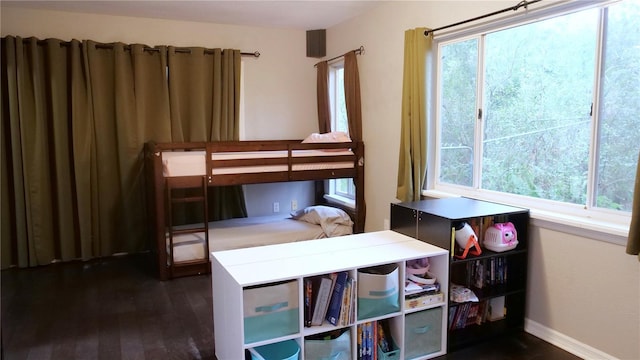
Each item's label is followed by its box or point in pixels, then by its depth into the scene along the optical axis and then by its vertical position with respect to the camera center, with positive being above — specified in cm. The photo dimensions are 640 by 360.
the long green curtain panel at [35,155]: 390 -13
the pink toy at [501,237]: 260 -57
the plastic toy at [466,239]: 254 -56
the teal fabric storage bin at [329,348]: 220 -101
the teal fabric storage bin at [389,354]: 238 -112
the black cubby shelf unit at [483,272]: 261 -80
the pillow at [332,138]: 435 +0
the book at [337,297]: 223 -77
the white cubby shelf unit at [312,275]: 209 -64
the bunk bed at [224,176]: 370 -32
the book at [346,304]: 223 -81
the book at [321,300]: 221 -78
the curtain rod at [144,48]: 402 +86
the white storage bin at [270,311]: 205 -78
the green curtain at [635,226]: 204 -40
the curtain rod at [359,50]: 430 +83
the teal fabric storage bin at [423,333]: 242 -104
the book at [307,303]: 221 -79
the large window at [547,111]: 233 +16
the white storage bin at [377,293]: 229 -78
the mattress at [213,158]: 370 -19
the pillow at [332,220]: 432 -78
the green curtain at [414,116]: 338 +17
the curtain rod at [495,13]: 263 +77
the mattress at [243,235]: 382 -86
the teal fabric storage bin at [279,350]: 219 -103
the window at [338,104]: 493 +37
